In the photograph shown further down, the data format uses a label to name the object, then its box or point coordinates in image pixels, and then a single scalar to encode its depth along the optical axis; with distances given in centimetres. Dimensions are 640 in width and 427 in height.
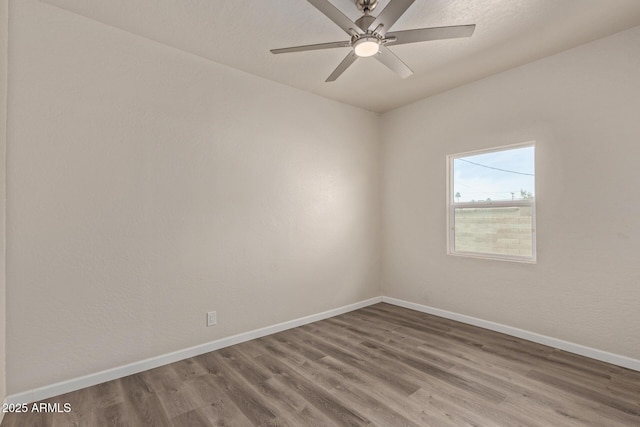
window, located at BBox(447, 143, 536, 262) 317
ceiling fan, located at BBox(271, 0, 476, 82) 177
